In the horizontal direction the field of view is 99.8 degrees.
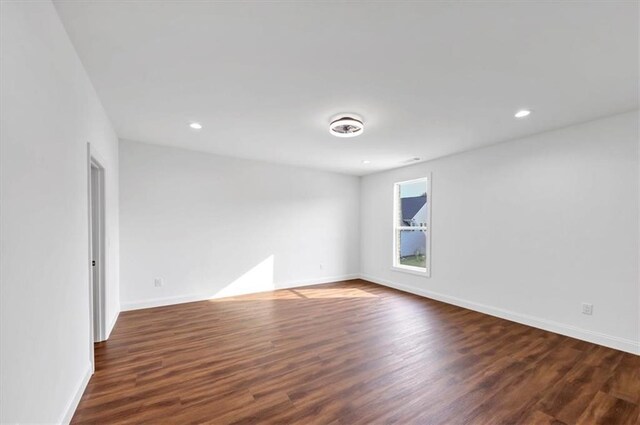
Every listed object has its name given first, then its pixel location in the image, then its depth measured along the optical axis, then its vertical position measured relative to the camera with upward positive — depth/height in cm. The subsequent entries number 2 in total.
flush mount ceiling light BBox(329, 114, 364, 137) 286 +92
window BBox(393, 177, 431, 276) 489 -31
